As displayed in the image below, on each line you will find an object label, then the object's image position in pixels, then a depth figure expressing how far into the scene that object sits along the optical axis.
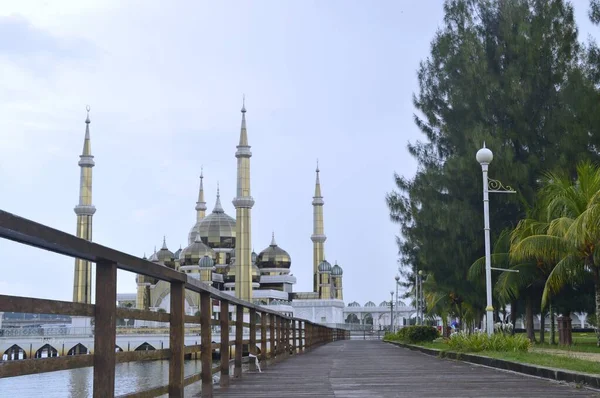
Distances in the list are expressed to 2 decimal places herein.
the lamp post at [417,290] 38.44
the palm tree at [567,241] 18.48
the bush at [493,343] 14.60
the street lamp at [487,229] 16.97
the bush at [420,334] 27.11
